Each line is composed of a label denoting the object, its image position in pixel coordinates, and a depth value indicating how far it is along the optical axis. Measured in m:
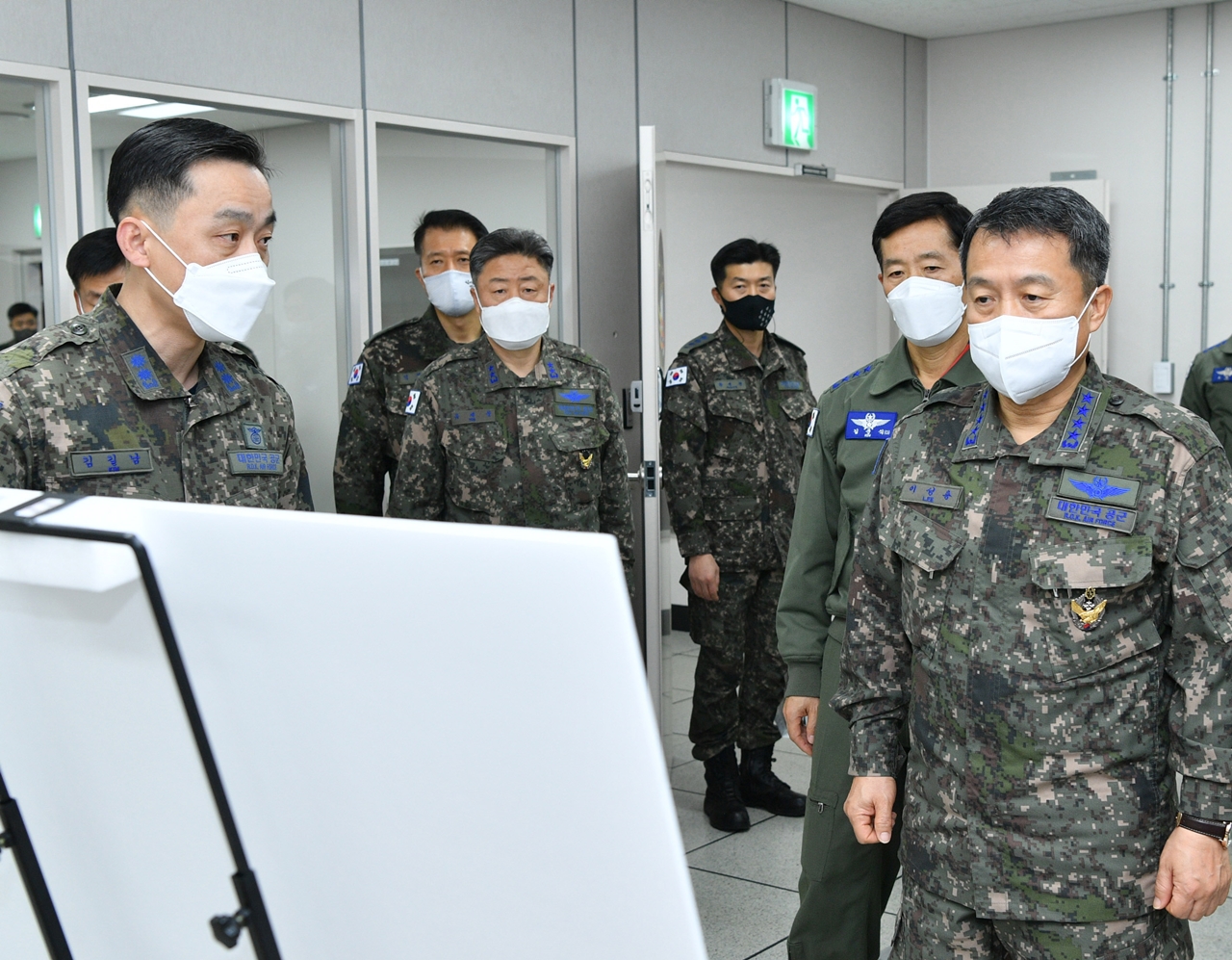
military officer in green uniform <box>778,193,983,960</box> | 2.19
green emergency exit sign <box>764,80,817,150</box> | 5.44
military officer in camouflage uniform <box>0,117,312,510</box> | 1.57
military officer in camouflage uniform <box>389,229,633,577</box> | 3.33
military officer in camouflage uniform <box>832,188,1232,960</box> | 1.56
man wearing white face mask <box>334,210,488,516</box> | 3.72
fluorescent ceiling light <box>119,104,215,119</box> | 3.57
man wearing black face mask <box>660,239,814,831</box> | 3.86
